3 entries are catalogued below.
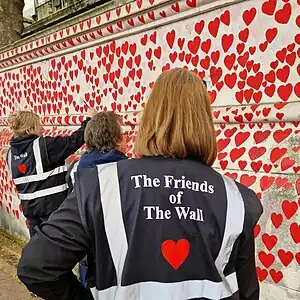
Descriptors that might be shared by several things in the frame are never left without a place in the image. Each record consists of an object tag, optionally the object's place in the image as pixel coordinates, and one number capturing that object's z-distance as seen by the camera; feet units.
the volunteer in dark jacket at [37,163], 13.74
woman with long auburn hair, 5.22
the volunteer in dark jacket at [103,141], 9.73
